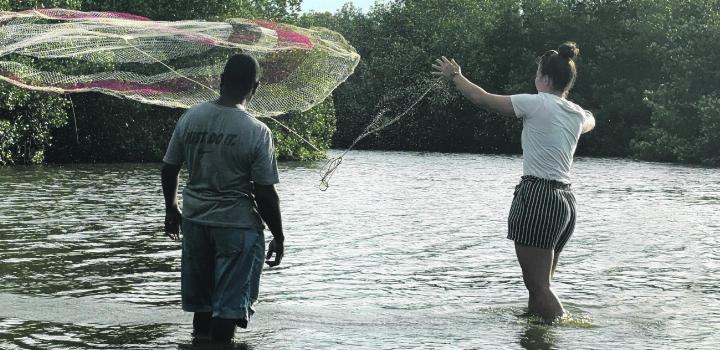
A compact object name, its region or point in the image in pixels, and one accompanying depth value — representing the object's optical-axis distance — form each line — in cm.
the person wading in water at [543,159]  1775
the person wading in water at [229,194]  1498
